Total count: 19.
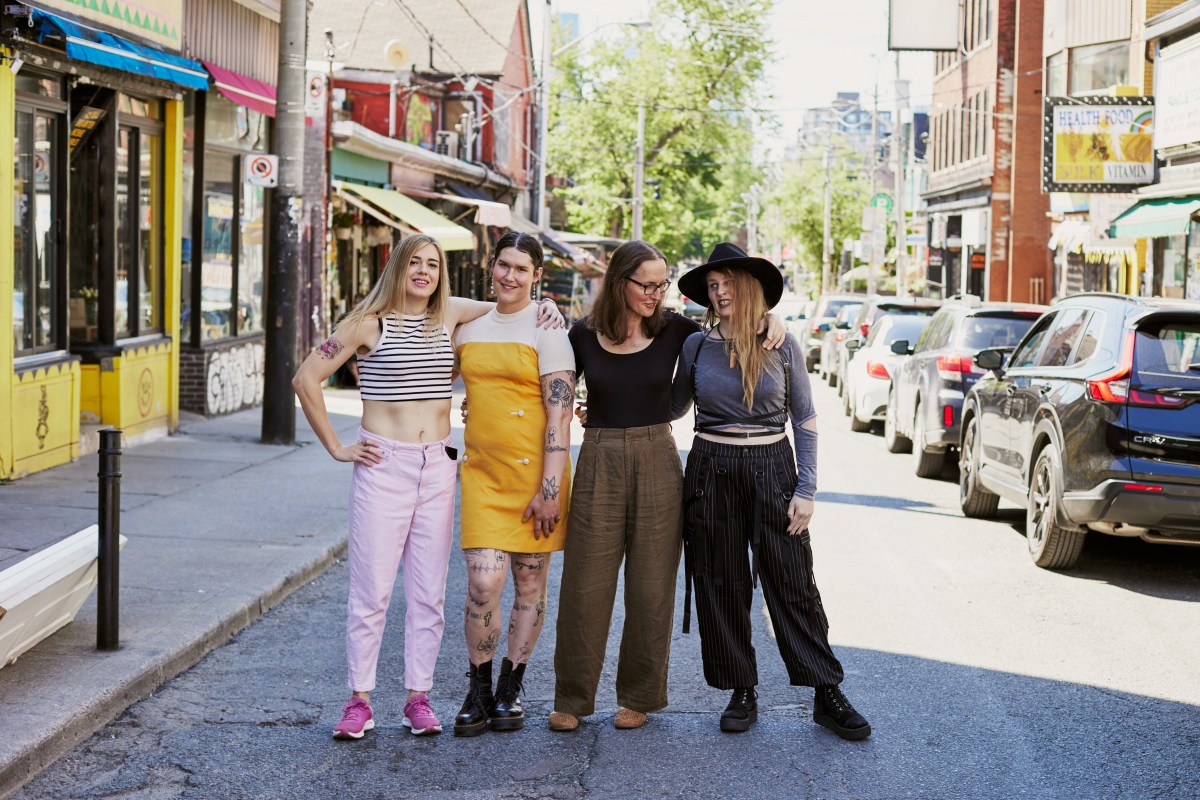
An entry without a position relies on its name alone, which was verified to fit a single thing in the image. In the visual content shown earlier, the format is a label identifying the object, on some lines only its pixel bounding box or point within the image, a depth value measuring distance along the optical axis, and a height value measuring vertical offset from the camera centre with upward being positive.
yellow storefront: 10.77 +0.77
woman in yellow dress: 5.33 -0.39
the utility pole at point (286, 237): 13.61 +0.81
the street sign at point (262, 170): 13.55 +1.43
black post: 6.04 -0.94
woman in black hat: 5.39 -0.59
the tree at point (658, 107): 56.00 +8.69
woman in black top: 5.34 -0.61
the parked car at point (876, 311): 19.14 +0.33
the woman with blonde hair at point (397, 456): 5.34 -0.47
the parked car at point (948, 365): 12.93 -0.27
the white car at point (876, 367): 16.89 -0.38
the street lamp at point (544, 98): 37.38 +5.94
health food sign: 24.36 +3.26
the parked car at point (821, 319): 29.28 +0.30
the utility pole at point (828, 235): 66.50 +4.53
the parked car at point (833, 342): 25.48 -0.14
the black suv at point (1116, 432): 8.14 -0.53
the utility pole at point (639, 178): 50.78 +5.35
